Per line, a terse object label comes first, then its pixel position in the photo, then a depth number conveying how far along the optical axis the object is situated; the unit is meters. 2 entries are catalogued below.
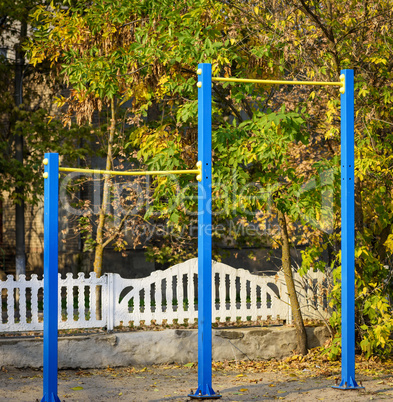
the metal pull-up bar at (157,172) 11.52
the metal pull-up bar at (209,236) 11.69
